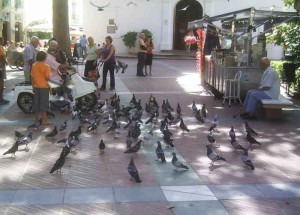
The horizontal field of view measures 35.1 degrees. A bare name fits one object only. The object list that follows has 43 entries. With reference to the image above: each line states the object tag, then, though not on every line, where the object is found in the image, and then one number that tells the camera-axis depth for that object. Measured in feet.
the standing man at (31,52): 38.69
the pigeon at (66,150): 20.98
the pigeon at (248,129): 26.31
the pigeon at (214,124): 27.32
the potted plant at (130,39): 104.06
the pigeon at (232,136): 24.76
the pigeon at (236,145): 24.16
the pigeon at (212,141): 24.85
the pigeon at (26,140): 24.12
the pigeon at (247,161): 21.43
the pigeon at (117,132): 27.37
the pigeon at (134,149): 23.53
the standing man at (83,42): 92.23
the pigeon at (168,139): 24.95
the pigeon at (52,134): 26.50
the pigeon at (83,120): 30.53
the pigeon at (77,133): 24.72
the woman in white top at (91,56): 46.96
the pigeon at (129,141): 23.91
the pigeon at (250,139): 25.71
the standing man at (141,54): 60.18
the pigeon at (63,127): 28.32
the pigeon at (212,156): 21.83
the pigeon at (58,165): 20.16
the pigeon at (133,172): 19.39
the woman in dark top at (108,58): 47.55
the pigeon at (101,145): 24.09
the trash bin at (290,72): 44.60
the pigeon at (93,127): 28.40
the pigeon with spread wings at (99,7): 106.93
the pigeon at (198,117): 31.83
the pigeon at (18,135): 25.44
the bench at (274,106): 32.55
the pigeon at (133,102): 35.18
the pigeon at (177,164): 20.88
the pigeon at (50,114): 33.23
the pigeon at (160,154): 22.24
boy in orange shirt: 29.40
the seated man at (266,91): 33.30
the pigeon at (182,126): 28.55
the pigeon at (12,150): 22.66
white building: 107.24
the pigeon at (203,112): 34.01
